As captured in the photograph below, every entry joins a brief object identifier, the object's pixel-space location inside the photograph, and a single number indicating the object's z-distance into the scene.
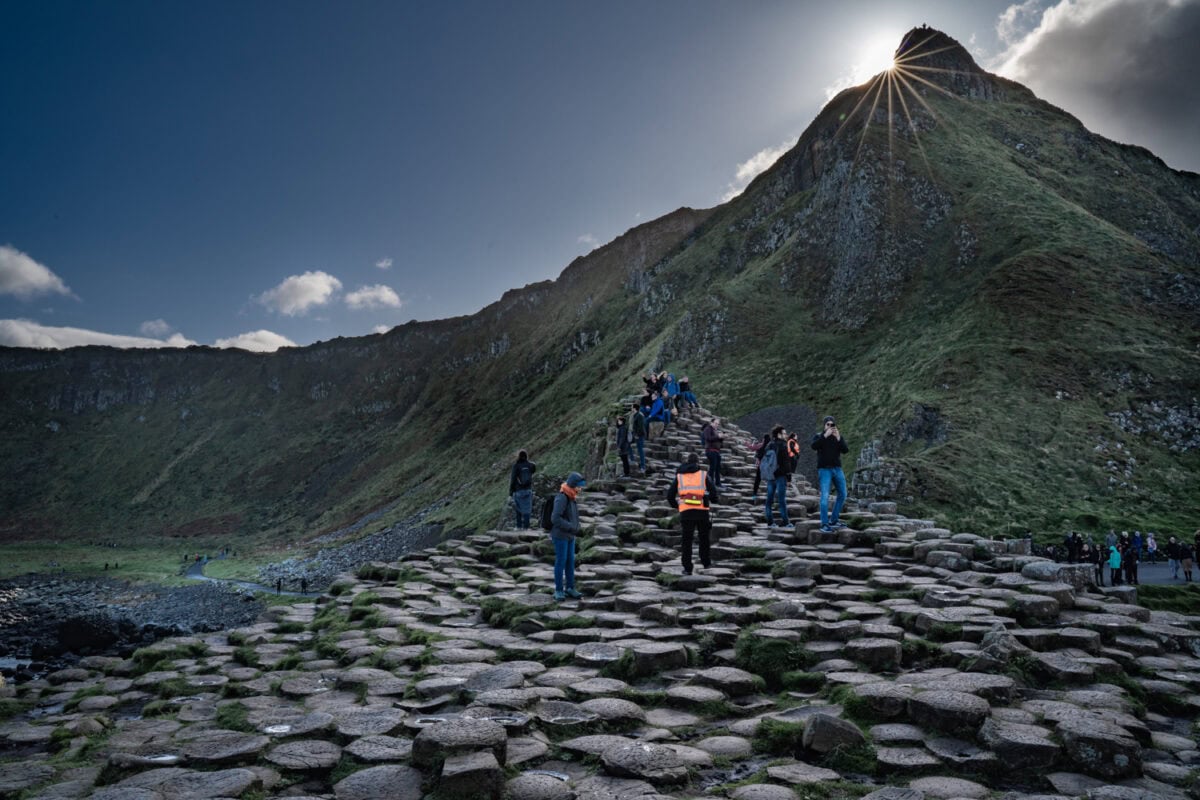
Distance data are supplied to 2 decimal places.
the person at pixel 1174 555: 25.18
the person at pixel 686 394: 32.50
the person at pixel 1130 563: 24.38
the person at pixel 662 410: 27.16
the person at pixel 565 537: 12.13
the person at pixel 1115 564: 24.72
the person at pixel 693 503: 12.73
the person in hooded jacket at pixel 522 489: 20.81
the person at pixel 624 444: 24.52
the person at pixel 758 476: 19.68
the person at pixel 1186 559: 24.07
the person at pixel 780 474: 16.78
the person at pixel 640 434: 24.77
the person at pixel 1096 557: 25.24
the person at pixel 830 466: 15.34
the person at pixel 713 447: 20.61
